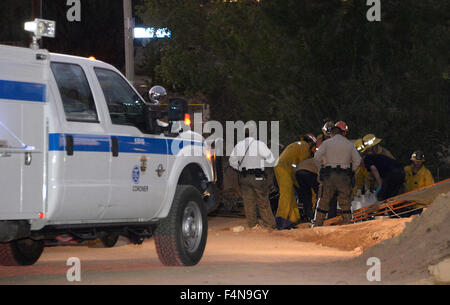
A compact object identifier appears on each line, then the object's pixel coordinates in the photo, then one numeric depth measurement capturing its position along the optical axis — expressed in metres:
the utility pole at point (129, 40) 23.70
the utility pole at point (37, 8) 22.19
